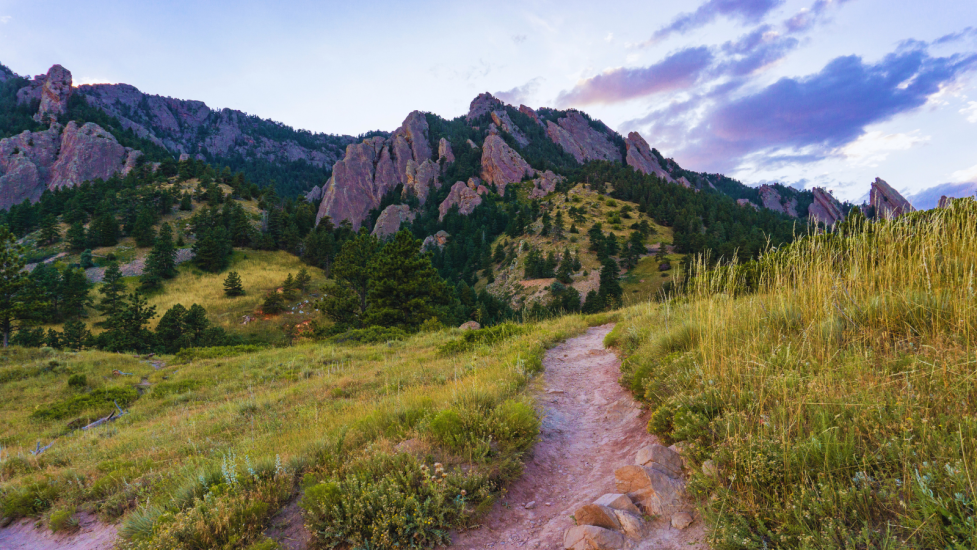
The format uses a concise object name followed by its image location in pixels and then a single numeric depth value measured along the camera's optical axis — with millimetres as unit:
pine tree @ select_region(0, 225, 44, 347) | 26547
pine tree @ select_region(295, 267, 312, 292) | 51303
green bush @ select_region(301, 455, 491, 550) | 3686
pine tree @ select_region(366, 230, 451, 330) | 28938
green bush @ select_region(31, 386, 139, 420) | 13086
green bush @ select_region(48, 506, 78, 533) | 5340
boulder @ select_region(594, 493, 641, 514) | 3555
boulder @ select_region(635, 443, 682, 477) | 3916
